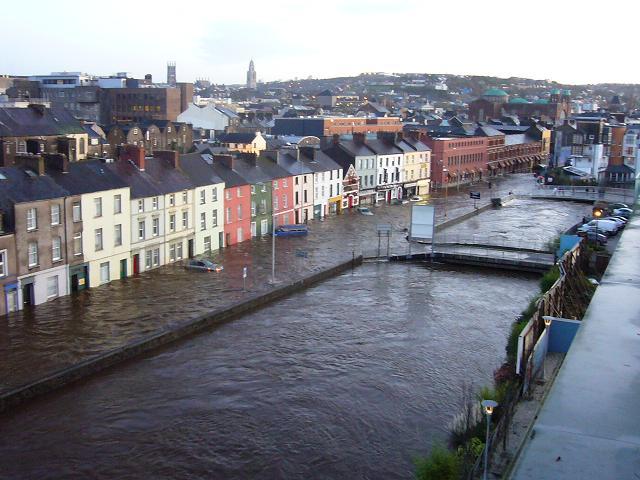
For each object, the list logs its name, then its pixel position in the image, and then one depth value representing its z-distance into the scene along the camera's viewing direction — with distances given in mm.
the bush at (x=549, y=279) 29669
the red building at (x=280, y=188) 49406
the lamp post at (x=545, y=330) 22142
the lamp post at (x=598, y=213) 53644
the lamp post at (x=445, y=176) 77944
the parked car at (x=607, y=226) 47062
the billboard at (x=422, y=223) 43906
